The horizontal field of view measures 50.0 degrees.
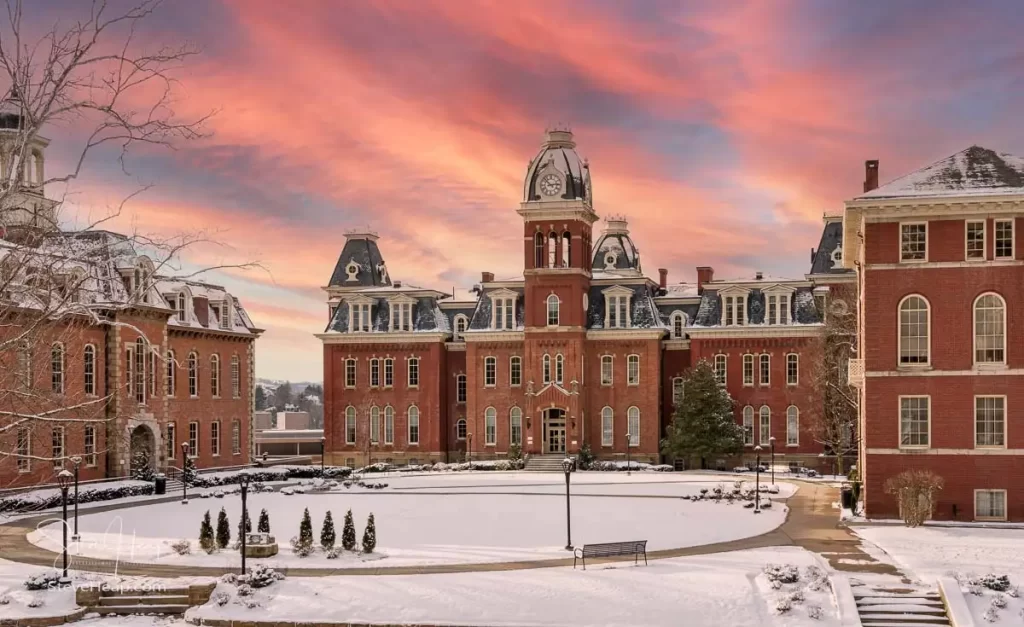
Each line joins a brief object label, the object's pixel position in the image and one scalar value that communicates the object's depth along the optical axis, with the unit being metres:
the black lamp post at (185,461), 48.50
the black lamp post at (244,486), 26.58
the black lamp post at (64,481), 27.35
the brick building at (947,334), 34.38
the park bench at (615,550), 27.80
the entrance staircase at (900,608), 23.59
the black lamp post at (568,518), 30.10
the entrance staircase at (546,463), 62.75
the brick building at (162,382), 47.75
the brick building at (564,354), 64.69
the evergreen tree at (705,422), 61.84
